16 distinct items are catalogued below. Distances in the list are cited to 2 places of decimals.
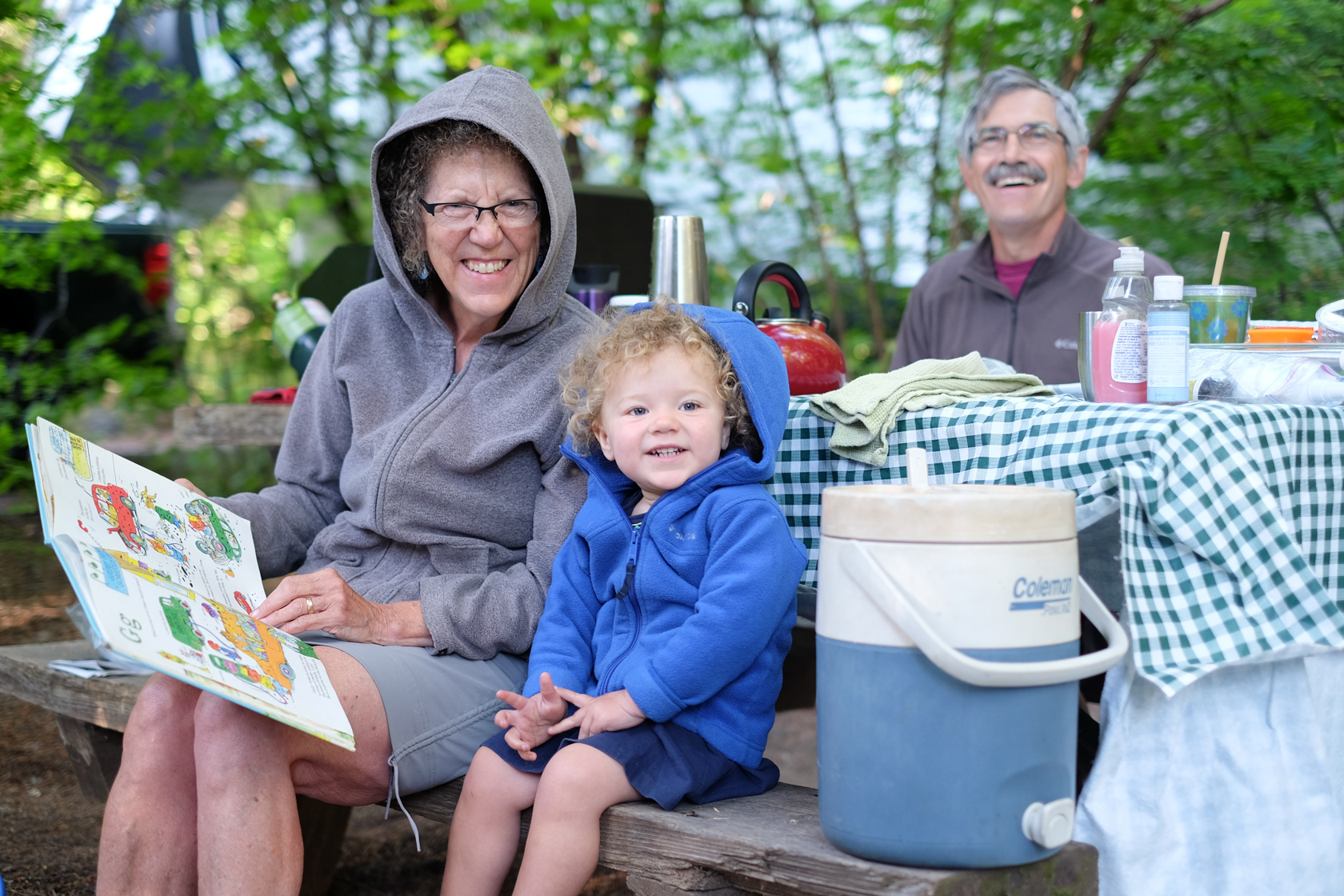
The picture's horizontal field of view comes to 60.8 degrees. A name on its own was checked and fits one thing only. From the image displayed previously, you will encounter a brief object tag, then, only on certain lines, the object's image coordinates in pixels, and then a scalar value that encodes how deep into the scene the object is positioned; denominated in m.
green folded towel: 1.65
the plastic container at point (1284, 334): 1.93
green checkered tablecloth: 1.34
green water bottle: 2.75
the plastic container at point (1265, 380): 1.54
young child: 1.48
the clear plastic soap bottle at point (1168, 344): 1.54
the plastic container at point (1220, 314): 1.87
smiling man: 3.00
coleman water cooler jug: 1.22
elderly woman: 1.56
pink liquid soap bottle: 1.61
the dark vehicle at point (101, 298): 4.99
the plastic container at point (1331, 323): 1.80
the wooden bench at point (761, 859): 1.27
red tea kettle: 2.00
